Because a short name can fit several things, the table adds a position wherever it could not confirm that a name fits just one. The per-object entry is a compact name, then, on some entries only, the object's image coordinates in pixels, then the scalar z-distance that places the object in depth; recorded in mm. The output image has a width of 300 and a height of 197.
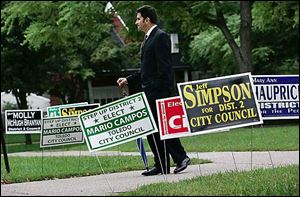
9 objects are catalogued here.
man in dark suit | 14620
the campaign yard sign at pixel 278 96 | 15628
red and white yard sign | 14472
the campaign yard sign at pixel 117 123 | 13328
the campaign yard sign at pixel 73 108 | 20531
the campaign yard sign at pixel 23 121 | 20268
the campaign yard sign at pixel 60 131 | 18802
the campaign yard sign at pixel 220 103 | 13698
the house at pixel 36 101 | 83226
